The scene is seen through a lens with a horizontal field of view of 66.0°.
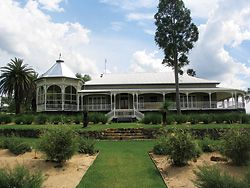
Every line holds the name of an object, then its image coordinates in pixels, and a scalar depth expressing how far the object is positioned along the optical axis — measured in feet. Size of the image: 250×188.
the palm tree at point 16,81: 79.46
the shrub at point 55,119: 55.24
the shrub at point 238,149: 23.44
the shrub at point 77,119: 56.46
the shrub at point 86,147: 29.39
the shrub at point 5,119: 59.56
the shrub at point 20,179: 15.74
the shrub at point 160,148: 28.25
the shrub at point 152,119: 53.80
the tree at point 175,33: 70.72
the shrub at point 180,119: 55.20
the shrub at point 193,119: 55.47
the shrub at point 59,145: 24.40
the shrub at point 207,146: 29.08
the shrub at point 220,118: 56.65
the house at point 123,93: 75.39
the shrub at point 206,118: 55.77
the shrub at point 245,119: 55.58
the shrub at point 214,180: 14.49
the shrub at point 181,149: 23.76
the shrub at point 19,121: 58.29
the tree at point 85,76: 132.64
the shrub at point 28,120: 57.69
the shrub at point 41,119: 57.11
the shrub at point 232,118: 56.21
